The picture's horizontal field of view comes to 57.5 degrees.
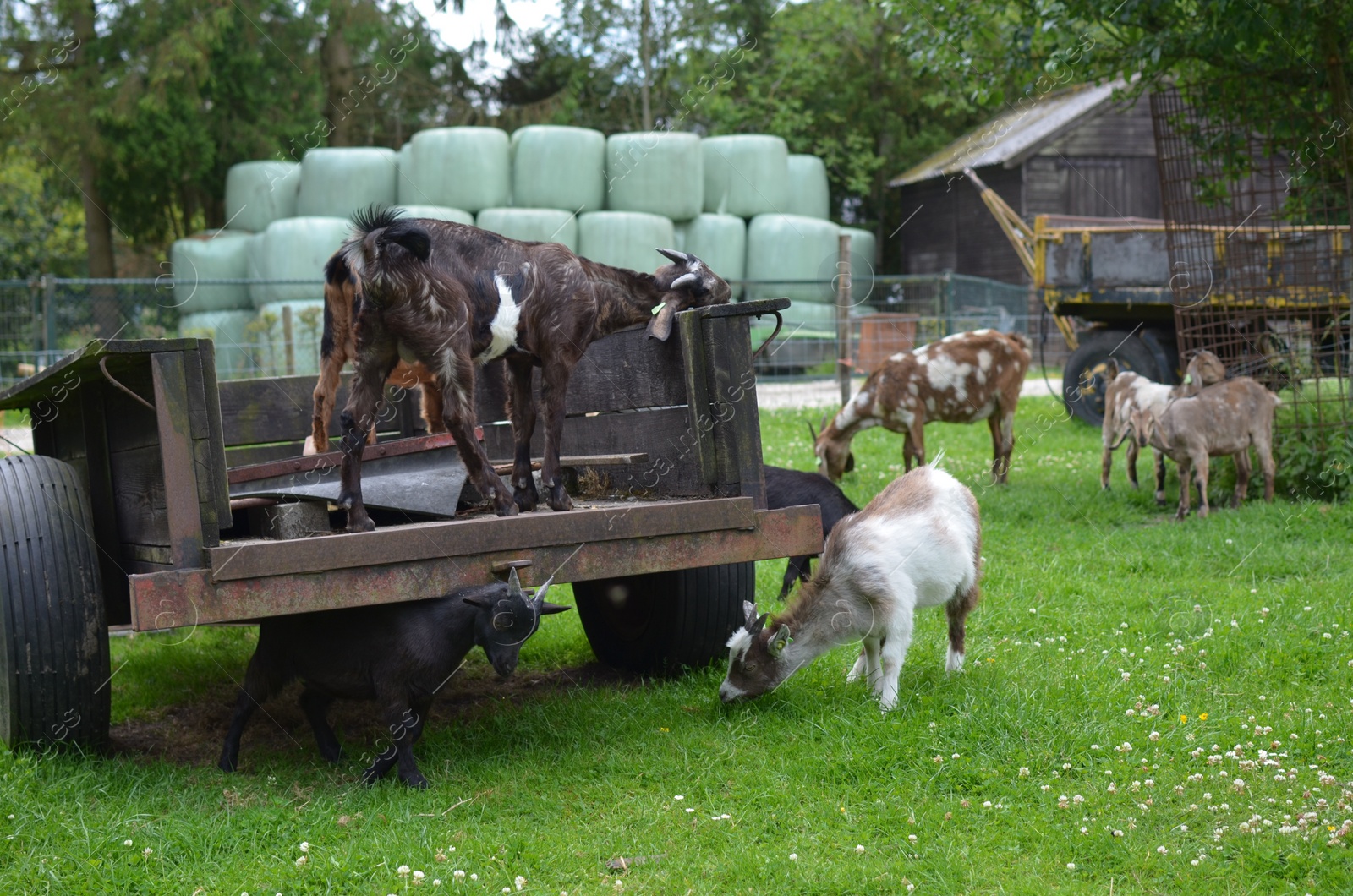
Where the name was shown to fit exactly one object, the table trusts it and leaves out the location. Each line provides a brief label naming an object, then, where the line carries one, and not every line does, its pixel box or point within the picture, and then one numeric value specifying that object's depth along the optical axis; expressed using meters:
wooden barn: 27.89
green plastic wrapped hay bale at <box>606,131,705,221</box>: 24.66
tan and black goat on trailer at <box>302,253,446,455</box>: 5.24
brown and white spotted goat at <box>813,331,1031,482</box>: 10.38
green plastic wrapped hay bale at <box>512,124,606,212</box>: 24.30
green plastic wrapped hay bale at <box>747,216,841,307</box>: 25.66
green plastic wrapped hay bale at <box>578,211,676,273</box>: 24.27
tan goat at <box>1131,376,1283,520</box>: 9.00
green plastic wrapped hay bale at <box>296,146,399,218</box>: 24.23
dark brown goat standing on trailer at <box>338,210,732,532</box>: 4.45
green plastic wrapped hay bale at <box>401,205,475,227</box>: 23.50
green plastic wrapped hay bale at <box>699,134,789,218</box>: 25.80
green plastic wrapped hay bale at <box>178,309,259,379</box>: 20.59
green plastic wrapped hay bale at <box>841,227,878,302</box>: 26.25
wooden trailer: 3.90
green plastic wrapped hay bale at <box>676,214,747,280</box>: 25.64
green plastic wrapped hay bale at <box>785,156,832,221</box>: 26.81
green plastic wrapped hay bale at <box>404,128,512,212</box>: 24.11
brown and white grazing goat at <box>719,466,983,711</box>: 5.00
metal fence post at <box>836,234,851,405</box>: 15.68
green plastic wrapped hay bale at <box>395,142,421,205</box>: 24.71
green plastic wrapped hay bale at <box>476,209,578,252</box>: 23.94
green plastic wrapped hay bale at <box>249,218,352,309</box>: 23.08
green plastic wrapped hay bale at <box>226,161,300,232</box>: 24.25
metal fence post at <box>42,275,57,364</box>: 17.02
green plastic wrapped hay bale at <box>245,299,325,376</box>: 19.95
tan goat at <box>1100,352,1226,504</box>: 9.34
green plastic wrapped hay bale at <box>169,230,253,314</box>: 24.23
